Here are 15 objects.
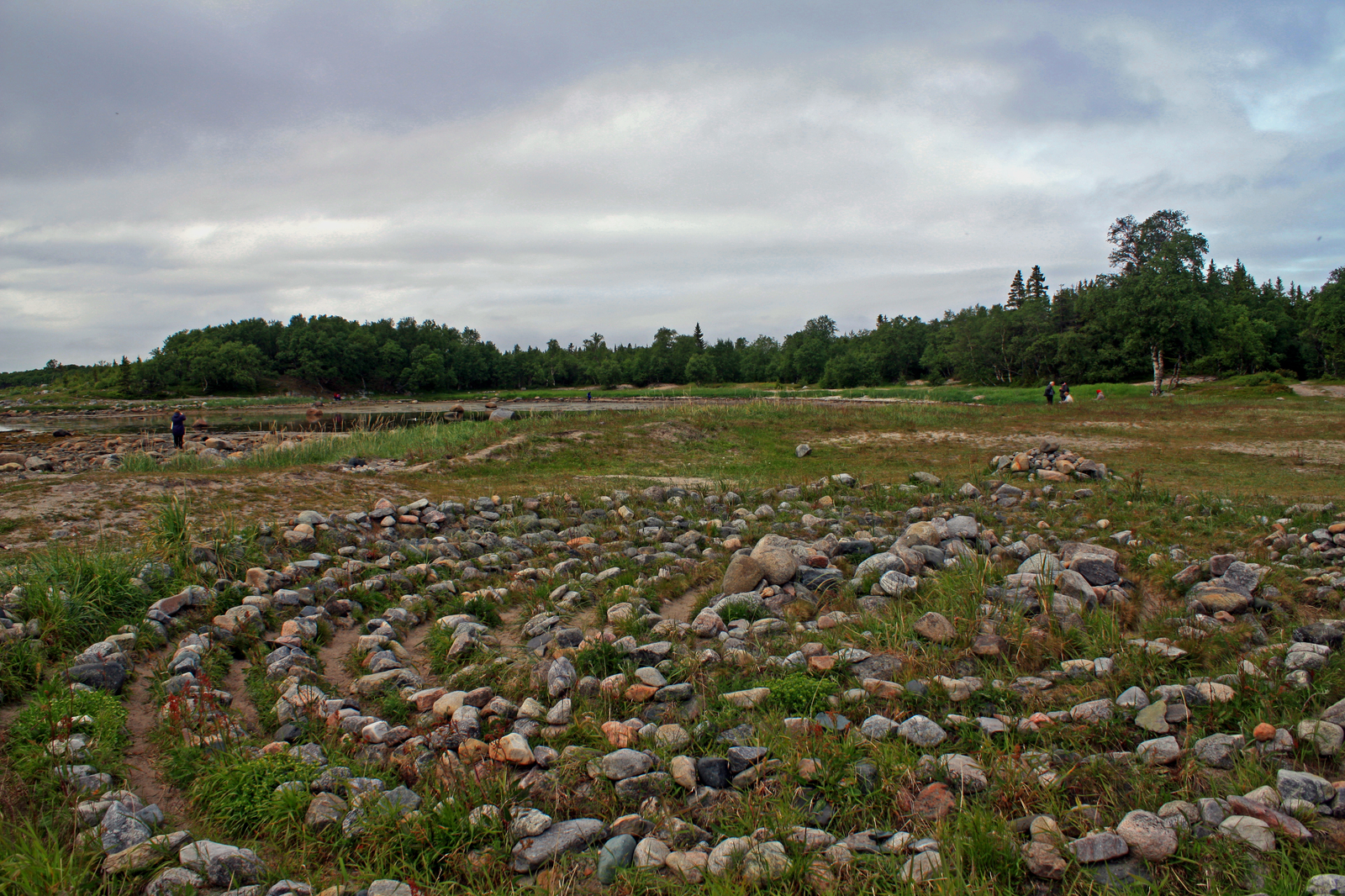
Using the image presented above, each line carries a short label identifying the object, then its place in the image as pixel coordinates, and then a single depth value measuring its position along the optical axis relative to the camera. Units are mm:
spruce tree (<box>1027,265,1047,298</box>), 108375
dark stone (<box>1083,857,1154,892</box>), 3035
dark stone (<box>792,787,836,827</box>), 3672
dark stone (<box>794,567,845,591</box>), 7750
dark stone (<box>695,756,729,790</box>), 4098
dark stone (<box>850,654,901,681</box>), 5352
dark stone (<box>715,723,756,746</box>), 4477
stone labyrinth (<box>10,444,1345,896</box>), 3449
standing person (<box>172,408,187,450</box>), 26203
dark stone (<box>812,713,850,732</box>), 4617
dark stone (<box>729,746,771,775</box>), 4191
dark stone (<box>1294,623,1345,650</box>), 5277
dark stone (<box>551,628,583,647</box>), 6301
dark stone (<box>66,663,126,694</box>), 5180
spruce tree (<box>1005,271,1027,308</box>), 108250
